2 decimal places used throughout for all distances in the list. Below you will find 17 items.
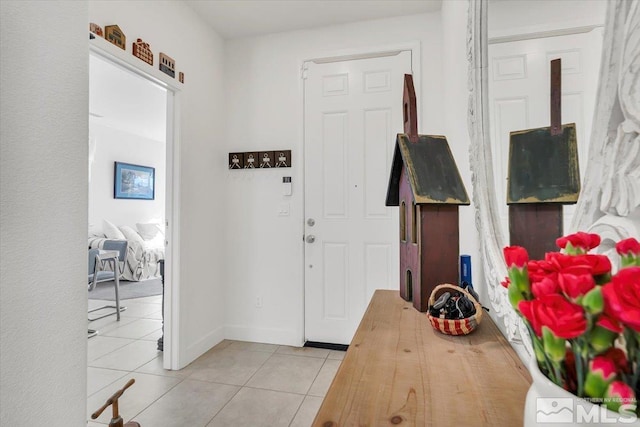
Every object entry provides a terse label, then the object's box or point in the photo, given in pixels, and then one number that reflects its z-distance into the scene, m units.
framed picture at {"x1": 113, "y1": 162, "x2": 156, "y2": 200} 5.87
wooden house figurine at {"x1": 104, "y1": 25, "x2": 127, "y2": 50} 1.81
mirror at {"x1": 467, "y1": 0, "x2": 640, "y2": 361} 0.41
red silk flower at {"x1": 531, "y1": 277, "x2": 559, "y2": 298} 0.30
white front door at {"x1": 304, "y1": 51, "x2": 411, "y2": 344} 2.63
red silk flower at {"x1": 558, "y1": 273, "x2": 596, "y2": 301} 0.28
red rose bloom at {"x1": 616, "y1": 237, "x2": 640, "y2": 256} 0.32
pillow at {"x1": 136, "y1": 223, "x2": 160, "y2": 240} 6.07
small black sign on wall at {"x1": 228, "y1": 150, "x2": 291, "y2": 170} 2.80
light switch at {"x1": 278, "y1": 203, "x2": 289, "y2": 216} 2.83
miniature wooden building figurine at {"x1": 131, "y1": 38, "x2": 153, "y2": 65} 2.02
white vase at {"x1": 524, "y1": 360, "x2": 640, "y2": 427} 0.30
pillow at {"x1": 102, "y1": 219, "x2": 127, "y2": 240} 5.24
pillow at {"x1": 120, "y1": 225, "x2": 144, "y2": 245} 5.47
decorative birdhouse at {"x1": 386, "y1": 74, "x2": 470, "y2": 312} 1.04
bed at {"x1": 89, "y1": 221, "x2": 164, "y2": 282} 5.26
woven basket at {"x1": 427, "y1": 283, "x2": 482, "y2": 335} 0.86
